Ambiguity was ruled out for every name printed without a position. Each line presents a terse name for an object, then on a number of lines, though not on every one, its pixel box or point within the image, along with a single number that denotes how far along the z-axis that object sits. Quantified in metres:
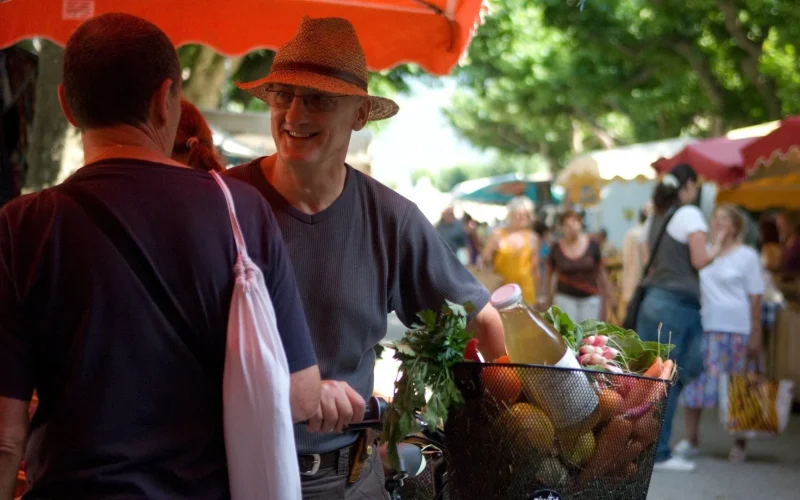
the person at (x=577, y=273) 12.81
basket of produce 2.44
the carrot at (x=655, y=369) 2.72
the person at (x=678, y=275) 8.56
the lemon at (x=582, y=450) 2.44
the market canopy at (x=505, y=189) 33.78
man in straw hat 3.00
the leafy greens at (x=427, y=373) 2.54
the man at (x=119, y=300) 2.07
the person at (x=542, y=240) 17.59
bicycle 3.09
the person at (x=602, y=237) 22.88
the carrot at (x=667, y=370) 2.69
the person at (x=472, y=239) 27.95
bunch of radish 2.74
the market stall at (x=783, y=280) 10.48
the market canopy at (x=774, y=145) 10.33
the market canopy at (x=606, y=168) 17.97
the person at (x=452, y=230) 23.28
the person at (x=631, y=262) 11.64
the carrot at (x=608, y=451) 2.44
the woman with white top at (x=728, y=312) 9.59
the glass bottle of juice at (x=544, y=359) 2.44
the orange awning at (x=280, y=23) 4.80
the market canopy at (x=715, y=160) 13.91
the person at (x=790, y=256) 14.69
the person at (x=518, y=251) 13.58
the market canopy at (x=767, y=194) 19.86
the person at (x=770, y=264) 12.27
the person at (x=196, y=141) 4.07
